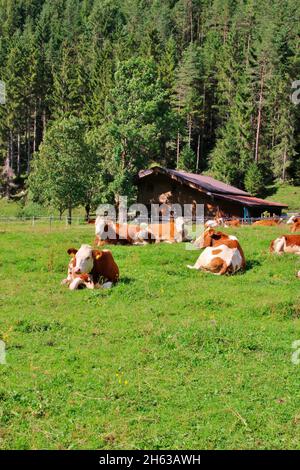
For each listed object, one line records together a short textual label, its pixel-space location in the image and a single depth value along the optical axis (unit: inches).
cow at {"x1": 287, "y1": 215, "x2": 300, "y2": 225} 1158.8
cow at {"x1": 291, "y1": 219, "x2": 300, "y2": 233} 940.0
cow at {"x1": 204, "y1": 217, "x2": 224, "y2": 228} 1103.3
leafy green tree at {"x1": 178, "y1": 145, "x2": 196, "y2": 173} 2770.7
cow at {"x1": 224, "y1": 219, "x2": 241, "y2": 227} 1184.0
